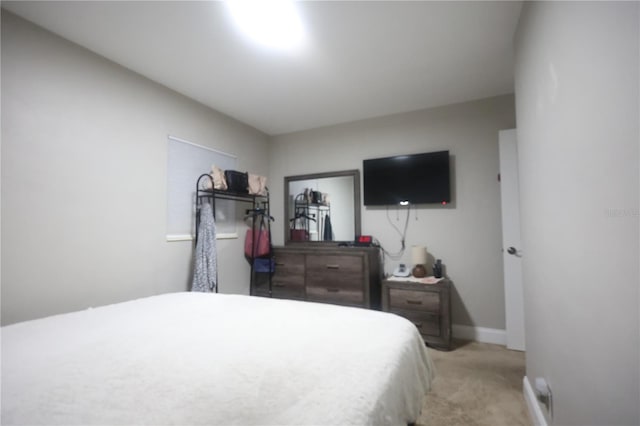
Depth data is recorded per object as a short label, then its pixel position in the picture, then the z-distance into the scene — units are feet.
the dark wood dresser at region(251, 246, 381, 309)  9.53
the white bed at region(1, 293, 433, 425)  2.12
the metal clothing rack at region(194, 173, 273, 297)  9.32
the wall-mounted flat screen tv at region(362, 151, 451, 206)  9.67
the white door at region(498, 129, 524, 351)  8.11
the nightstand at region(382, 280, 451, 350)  8.31
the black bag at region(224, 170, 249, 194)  9.59
